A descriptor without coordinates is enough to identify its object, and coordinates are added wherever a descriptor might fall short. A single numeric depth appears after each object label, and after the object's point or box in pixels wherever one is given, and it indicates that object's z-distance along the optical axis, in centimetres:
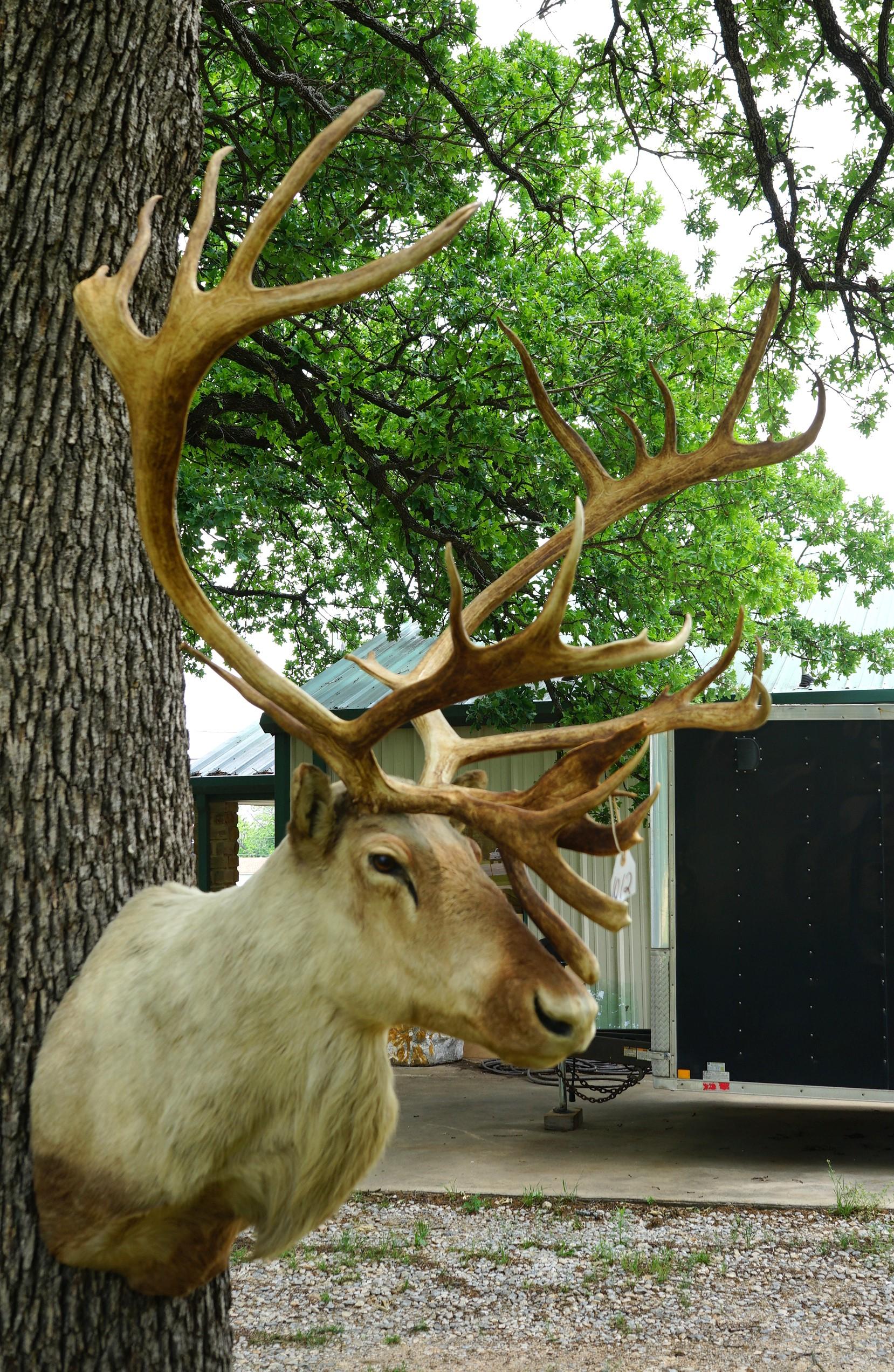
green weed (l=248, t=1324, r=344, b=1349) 496
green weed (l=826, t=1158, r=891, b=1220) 639
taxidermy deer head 172
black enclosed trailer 705
